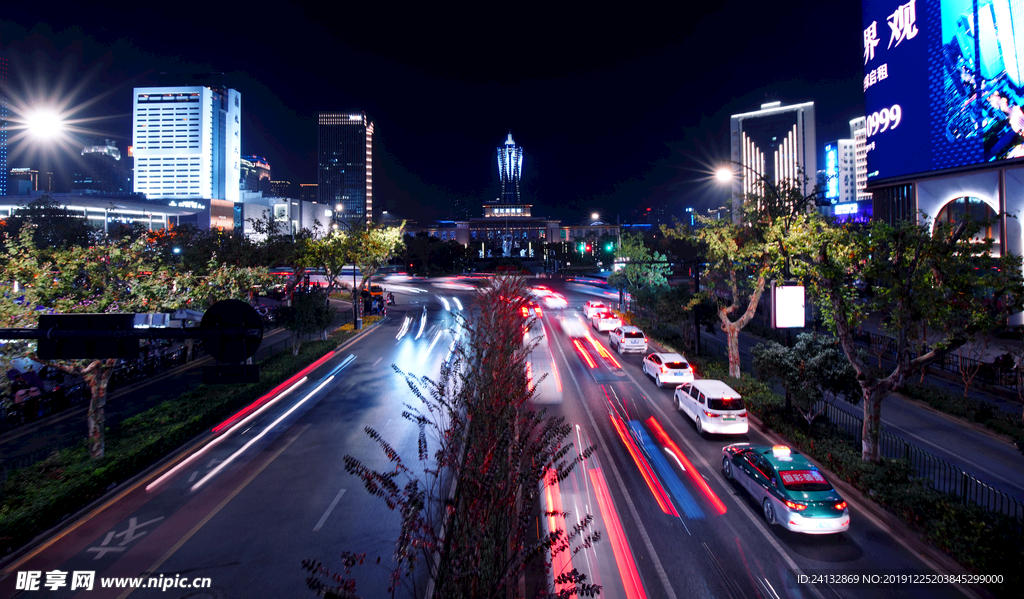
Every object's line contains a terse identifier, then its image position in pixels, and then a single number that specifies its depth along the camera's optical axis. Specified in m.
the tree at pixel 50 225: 46.81
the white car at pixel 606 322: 35.44
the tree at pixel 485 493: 5.64
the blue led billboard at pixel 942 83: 28.16
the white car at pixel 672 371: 21.72
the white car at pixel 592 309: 39.91
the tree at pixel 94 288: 12.95
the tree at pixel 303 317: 26.80
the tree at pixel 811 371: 14.35
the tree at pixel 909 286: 10.27
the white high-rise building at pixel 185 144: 170.12
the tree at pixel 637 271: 38.90
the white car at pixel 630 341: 28.92
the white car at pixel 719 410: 15.77
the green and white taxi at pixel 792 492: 10.09
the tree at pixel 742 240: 19.28
